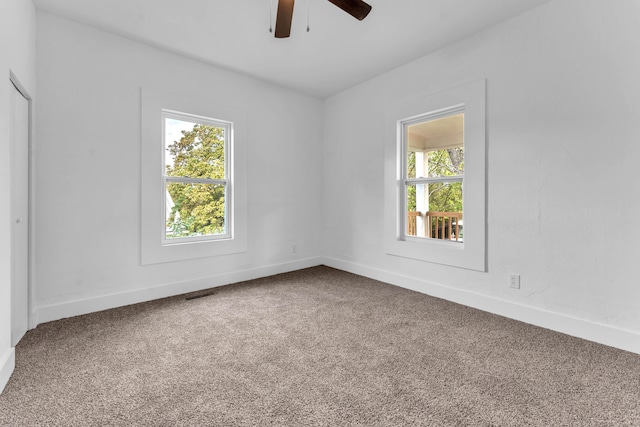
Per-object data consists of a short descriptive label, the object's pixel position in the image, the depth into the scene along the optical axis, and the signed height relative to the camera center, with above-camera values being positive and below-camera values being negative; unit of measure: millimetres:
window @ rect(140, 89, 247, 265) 3111 +364
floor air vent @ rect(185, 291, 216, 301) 3180 -881
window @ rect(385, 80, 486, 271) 2914 +363
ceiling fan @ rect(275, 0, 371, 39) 1974 +1324
